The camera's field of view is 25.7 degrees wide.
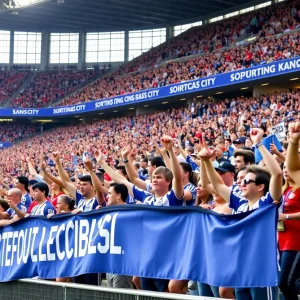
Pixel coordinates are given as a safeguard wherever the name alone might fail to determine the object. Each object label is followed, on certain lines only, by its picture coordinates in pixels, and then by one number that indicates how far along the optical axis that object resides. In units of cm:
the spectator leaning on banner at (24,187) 1020
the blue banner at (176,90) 2866
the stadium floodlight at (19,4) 3978
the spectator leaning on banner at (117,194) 721
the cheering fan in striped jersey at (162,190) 613
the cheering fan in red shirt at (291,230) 554
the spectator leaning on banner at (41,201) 873
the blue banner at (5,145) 4619
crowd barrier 519
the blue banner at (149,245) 485
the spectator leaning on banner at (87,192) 680
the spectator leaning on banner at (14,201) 881
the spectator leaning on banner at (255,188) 512
